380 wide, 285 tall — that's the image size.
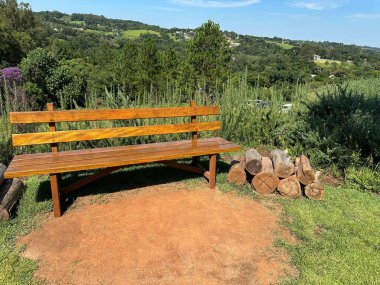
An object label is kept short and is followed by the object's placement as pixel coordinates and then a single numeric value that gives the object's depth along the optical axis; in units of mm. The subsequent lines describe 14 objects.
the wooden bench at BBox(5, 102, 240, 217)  3133
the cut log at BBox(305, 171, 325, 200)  3895
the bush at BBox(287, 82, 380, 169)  4840
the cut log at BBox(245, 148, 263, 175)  4008
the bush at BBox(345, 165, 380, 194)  4383
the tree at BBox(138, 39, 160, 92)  34094
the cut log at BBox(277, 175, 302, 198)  3928
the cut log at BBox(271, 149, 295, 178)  3920
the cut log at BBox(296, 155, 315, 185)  3885
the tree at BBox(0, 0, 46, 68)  33750
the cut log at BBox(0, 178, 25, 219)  3063
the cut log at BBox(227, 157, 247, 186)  4171
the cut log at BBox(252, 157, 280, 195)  3959
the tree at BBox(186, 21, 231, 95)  23377
